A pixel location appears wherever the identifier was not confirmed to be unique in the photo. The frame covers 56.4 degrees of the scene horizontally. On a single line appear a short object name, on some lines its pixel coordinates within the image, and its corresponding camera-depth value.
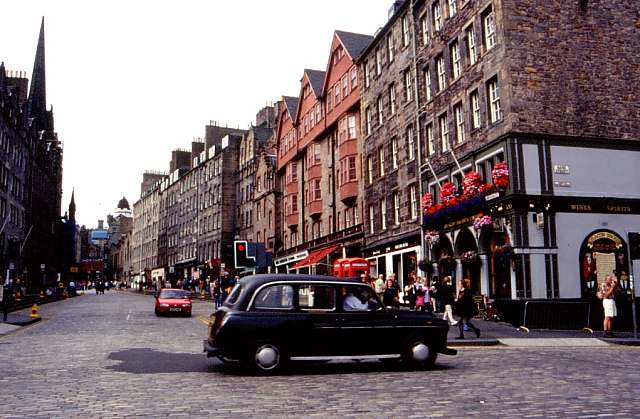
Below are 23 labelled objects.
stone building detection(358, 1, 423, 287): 31.92
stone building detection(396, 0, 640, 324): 22.48
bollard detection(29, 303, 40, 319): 25.23
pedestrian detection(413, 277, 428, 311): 22.61
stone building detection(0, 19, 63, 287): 51.60
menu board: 23.02
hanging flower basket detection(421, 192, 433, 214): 28.73
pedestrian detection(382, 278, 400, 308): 22.19
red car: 26.72
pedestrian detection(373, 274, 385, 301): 26.94
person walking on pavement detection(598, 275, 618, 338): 17.53
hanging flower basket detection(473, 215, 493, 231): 23.19
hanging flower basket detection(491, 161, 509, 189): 22.44
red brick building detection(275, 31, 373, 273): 40.72
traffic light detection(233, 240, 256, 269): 22.39
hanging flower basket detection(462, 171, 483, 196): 24.28
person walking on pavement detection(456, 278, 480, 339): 16.44
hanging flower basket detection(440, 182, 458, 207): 26.42
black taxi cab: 10.33
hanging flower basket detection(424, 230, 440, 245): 27.78
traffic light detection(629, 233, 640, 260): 16.83
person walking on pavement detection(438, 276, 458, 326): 19.16
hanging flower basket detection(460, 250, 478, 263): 24.86
